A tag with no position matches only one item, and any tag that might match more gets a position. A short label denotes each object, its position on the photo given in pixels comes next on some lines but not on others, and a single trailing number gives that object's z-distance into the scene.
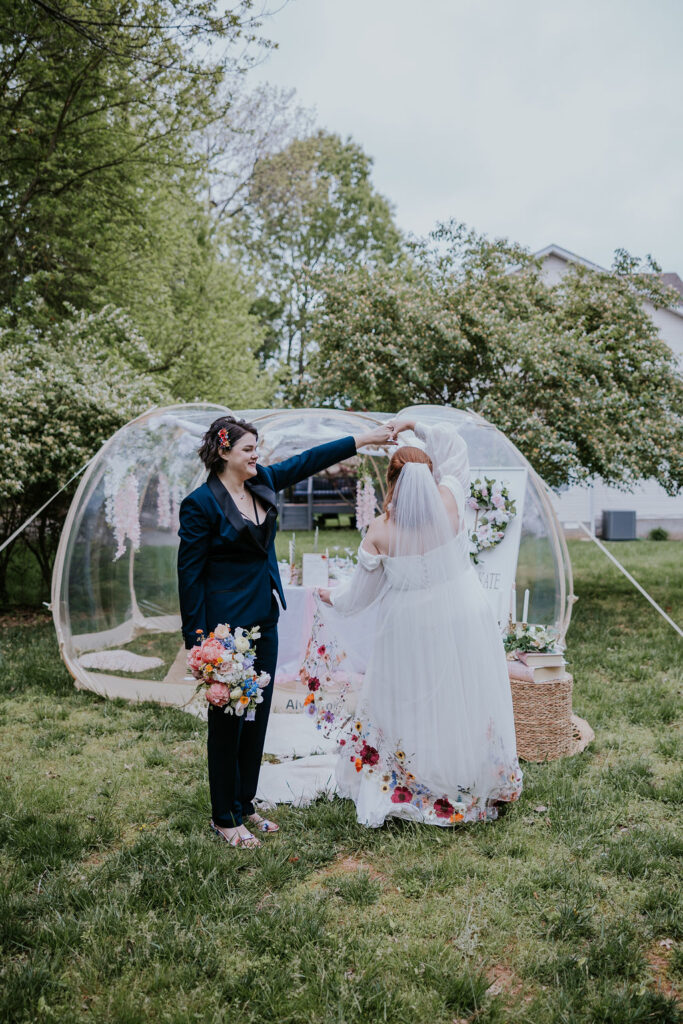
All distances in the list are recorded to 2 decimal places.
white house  17.77
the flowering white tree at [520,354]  8.26
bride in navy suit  3.13
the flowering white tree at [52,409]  7.53
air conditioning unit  17.05
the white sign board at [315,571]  6.50
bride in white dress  3.52
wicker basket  4.38
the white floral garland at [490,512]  5.15
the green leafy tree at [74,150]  8.27
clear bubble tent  5.94
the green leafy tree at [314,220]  21.98
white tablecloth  5.81
